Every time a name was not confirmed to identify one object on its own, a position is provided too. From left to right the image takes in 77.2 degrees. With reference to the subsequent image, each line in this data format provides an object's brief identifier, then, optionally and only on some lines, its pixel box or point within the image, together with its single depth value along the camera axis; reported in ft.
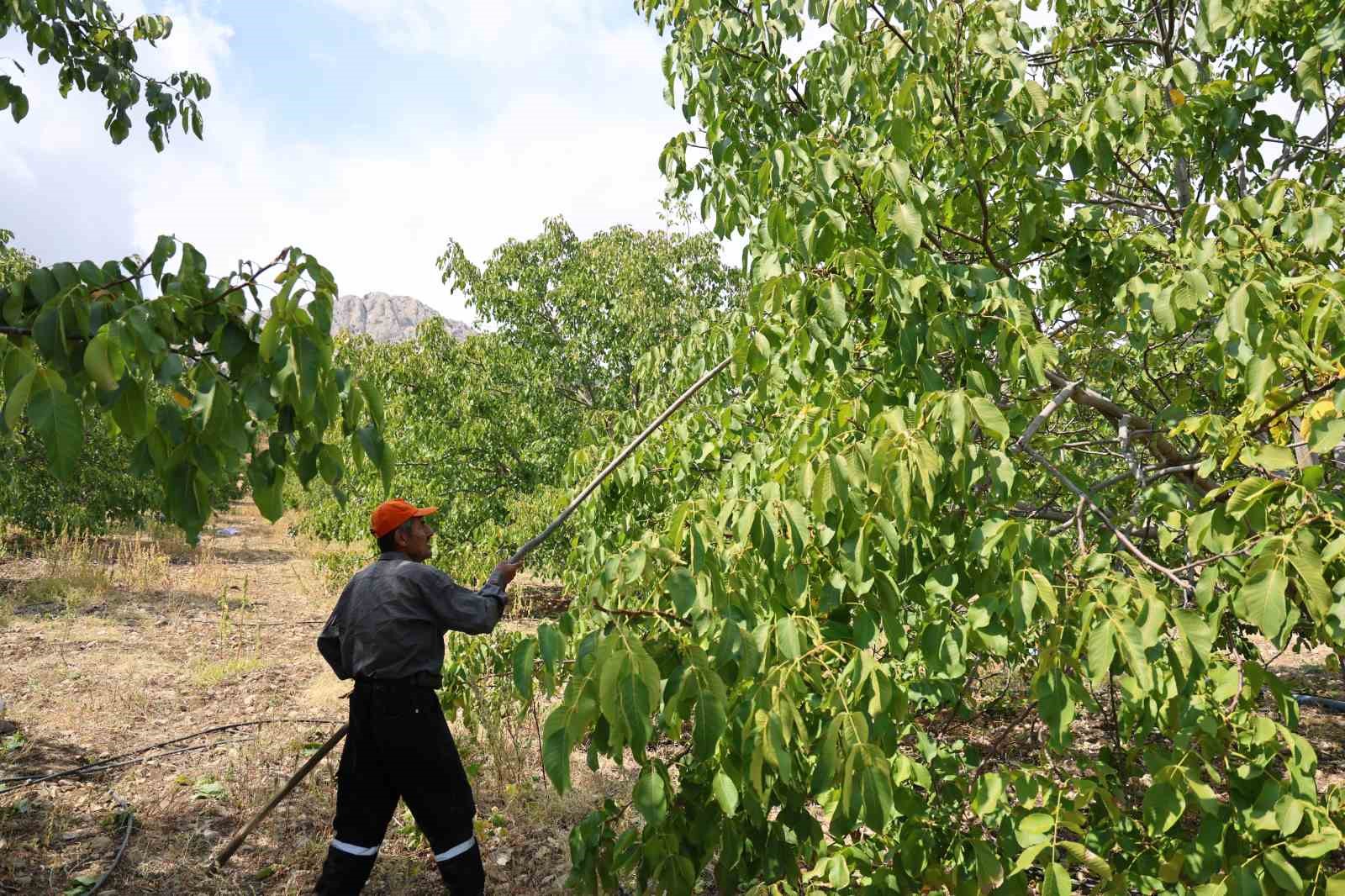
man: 10.53
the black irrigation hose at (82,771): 14.83
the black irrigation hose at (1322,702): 10.77
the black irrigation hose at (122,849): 12.14
